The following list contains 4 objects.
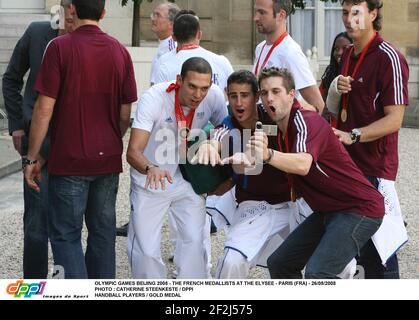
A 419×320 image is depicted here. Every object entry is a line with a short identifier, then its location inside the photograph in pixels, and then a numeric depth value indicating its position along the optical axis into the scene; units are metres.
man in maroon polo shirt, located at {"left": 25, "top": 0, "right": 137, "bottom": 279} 5.33
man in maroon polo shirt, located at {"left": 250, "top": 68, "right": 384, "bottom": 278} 5.12
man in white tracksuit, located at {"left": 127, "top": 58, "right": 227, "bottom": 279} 5.98
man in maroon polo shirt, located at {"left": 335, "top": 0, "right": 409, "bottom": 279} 5.62
